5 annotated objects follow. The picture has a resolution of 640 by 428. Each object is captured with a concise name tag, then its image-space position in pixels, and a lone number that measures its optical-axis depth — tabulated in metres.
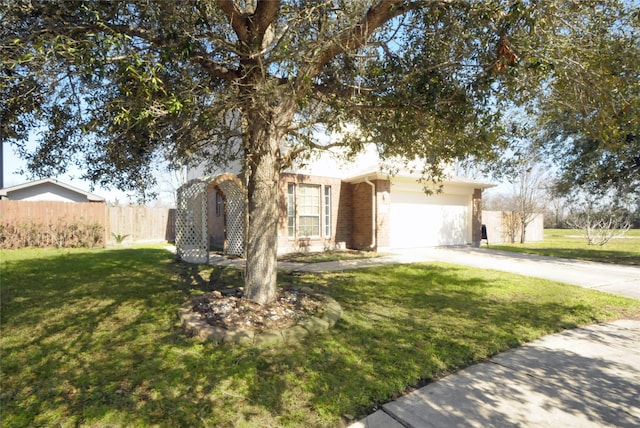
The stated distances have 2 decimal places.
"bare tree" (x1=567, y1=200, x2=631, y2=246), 18.00
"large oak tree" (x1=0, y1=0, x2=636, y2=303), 3.72
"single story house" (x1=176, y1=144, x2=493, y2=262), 10.81
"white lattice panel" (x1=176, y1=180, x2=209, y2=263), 10.12
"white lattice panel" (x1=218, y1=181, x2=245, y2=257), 11.37
